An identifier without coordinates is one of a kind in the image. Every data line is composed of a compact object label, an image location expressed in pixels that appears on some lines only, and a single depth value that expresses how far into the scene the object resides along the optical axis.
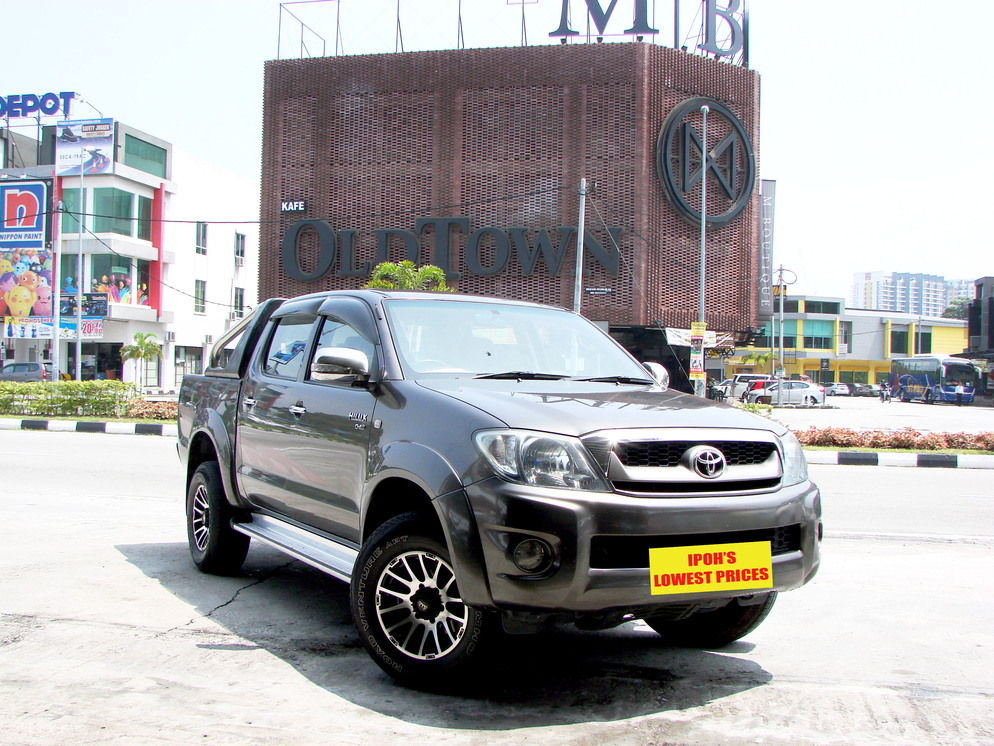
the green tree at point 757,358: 82.62
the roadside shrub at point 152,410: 20.16
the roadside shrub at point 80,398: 20.47
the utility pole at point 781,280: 49.73
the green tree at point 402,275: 29.73
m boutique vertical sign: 38.61
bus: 57.25
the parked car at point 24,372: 39.06
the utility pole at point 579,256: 26.45
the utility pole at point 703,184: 27.75
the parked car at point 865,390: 74.62
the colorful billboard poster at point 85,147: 46.25
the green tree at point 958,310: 114.57
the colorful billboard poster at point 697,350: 24.67
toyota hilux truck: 3.17
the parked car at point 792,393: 43.34
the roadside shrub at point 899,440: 16.36
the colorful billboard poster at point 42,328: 44.44
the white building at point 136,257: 46.19
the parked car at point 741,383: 46.19
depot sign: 49.88
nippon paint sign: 42.41
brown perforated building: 34.84
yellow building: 80.00
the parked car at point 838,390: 72.44
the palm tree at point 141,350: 45.50
